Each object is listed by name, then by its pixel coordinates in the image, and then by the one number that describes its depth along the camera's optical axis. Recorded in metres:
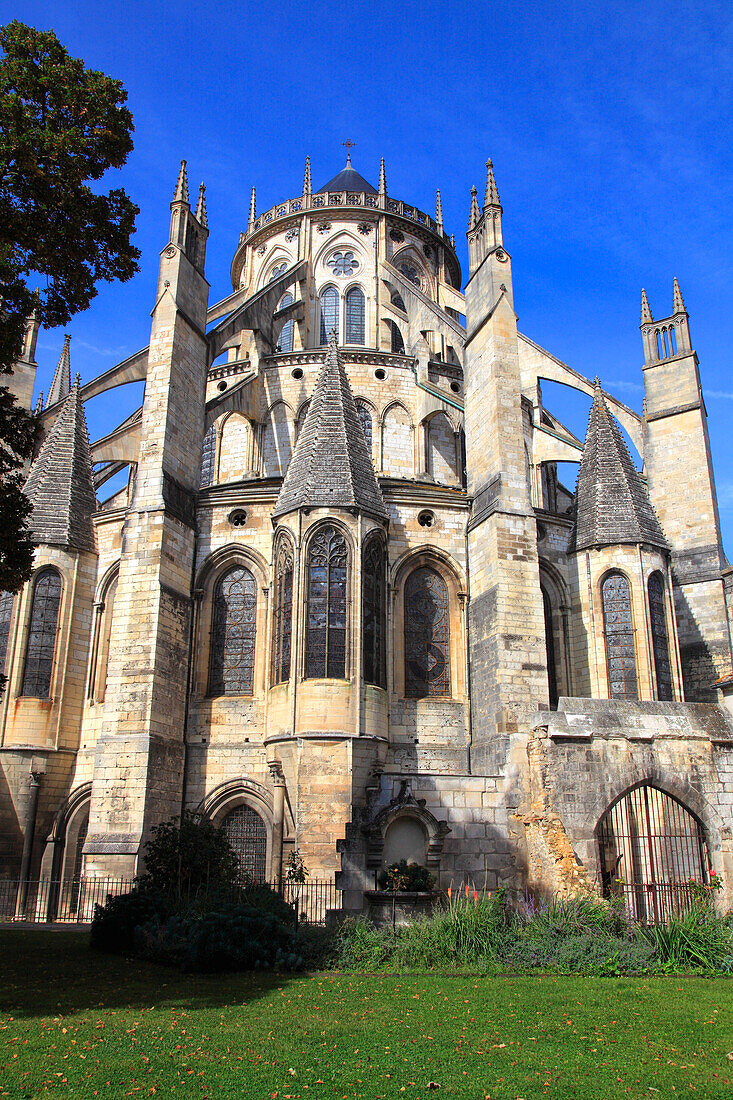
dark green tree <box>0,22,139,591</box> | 10.74
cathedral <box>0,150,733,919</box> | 15.66
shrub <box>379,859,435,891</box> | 14.07
